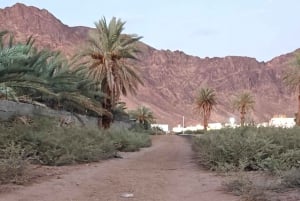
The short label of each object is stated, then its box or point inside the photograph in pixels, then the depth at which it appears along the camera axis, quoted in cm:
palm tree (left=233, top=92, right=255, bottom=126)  7900
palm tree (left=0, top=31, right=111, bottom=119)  1664
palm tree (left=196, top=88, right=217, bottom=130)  8038
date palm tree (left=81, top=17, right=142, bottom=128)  3600
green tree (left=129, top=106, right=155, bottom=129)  8462
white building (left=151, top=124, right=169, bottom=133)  12344
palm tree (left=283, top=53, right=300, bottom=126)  5047
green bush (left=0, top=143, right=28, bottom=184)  1185
